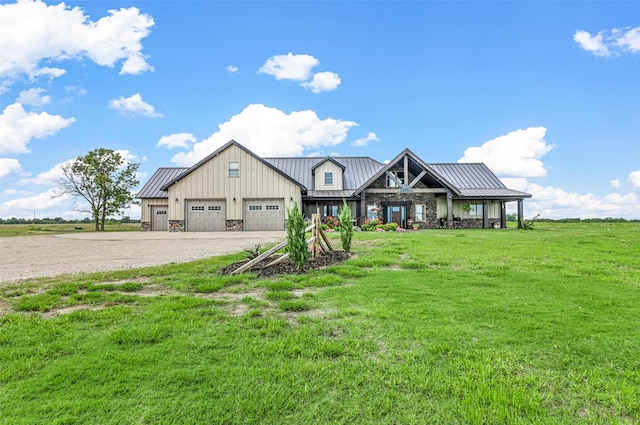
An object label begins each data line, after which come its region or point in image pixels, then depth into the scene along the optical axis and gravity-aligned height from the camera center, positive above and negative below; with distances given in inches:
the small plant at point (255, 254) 318.5 -36.7
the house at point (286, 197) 1009.5 +55.5
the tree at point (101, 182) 1305.4 +141.1
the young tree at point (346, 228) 401.4 -16.7
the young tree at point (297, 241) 294.5 -22.4
